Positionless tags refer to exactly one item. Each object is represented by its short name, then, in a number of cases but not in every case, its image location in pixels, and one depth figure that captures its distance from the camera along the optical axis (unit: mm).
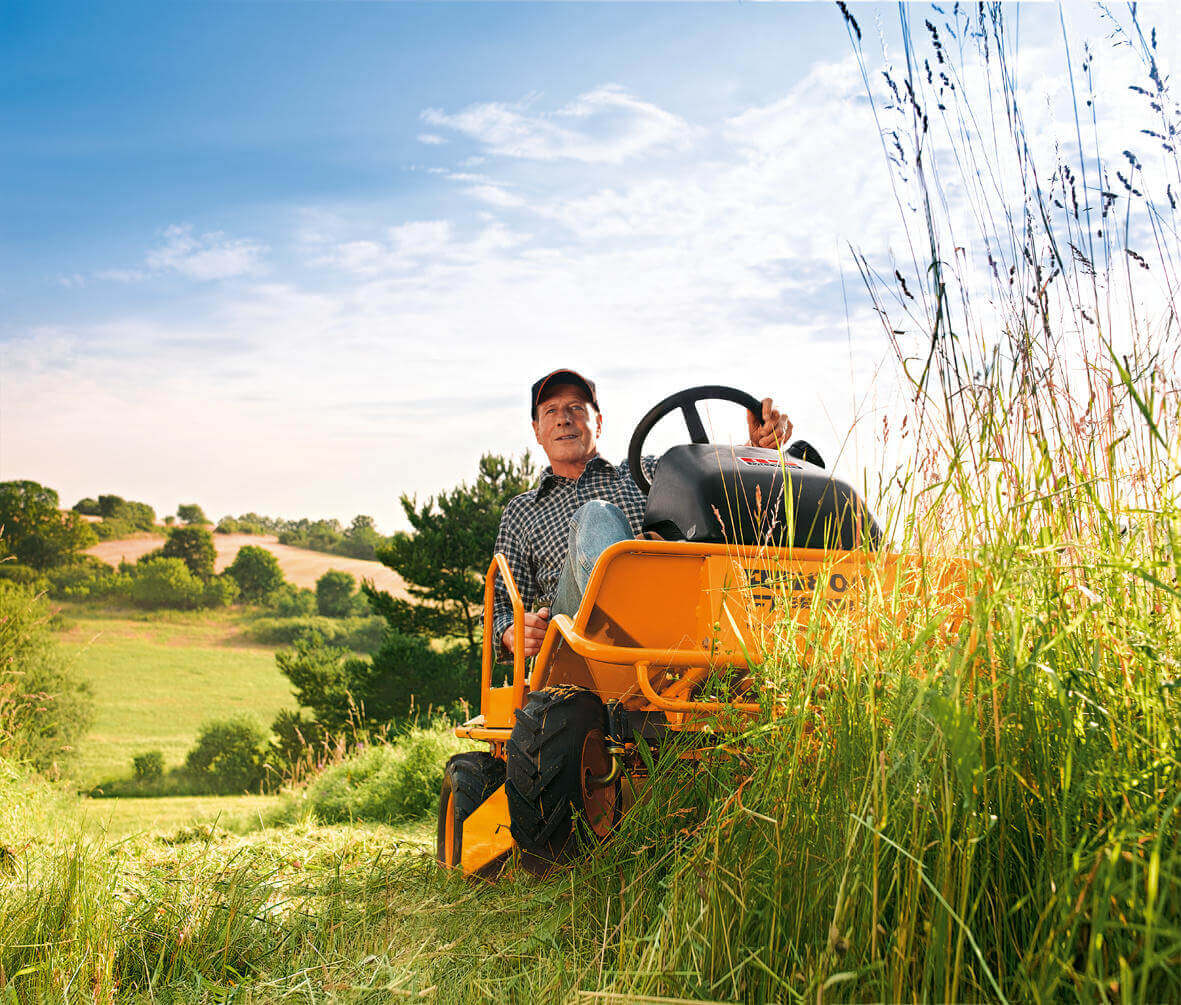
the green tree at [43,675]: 20062
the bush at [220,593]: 54625
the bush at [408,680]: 22375
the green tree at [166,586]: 52450
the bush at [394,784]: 8289
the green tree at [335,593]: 54312
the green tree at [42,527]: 39906
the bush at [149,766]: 33281
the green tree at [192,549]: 54156
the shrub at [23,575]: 32875
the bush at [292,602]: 54219
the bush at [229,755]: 31750
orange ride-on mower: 2463
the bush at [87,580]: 44897
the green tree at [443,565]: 23547
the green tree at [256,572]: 56750
